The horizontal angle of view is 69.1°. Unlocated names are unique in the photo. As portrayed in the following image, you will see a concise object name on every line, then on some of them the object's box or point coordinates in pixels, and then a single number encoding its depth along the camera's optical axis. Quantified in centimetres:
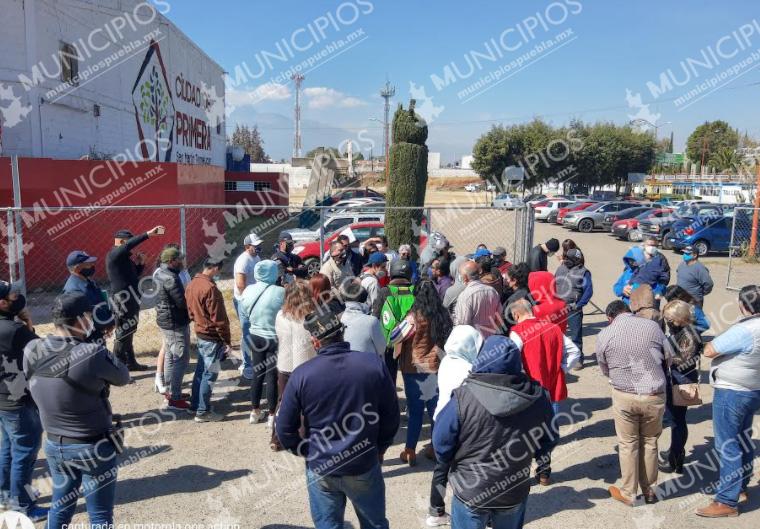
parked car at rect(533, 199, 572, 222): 3094
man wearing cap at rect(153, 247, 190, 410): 571
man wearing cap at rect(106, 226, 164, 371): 681
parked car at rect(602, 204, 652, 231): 2514
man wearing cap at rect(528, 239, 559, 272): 834
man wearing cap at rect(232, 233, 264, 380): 664
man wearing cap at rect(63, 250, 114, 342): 554
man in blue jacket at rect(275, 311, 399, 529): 296
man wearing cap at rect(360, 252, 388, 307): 595
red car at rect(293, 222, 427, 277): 1349
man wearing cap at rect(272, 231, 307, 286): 770
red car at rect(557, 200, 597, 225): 2832
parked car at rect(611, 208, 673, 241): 2307
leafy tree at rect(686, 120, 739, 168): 7012
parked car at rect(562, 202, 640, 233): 2675
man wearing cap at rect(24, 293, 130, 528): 324
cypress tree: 1523
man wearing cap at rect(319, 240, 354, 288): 763
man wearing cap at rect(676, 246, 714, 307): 714
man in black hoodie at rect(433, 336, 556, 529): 286
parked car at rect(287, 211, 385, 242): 1497
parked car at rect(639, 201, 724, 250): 2107
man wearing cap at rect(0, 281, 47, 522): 381
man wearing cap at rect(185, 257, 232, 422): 560
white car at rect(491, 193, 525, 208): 3391
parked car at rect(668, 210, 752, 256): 1988
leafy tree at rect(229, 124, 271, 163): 7219
